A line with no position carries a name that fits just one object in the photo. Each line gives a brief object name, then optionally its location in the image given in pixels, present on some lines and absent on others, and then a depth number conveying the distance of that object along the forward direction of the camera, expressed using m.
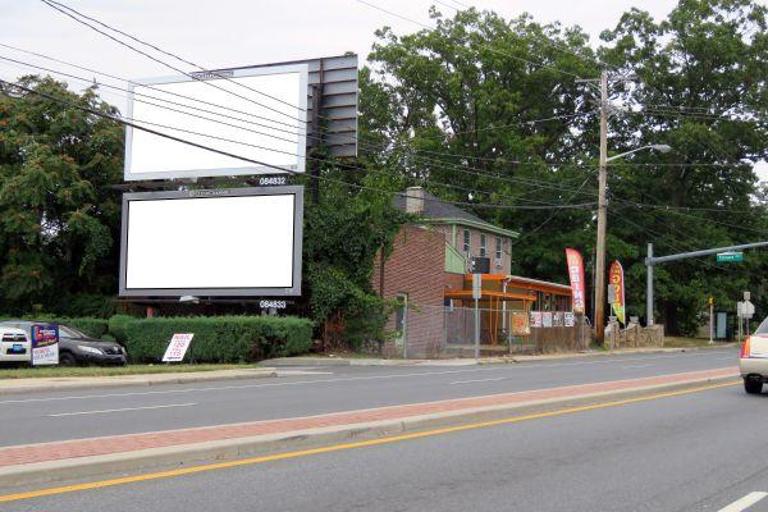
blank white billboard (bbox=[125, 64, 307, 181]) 31.55
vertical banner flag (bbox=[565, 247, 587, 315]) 41.12
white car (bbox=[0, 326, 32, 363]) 22.64
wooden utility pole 38.78
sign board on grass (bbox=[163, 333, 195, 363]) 26.75
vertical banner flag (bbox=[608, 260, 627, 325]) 44.28
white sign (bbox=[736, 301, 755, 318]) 51.47
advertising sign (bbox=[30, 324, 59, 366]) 22.89
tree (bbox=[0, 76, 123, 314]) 31.80
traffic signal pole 45.44
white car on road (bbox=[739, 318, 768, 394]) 16.11
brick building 32.03
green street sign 45.14
